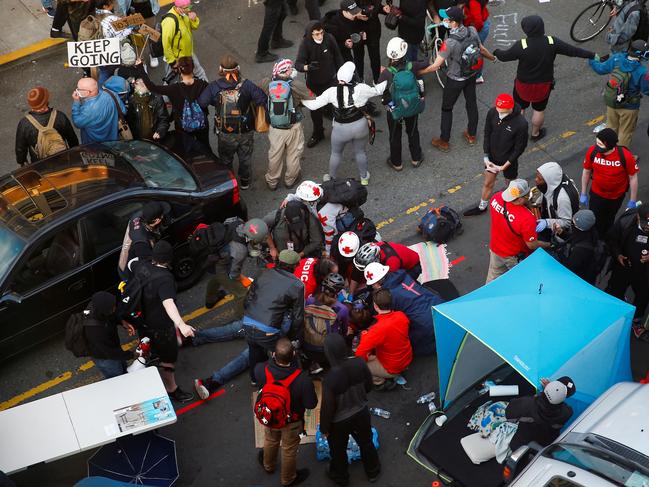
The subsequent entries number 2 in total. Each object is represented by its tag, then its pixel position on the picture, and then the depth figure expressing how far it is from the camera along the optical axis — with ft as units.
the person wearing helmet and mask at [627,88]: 33.83
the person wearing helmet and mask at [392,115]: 34.24
